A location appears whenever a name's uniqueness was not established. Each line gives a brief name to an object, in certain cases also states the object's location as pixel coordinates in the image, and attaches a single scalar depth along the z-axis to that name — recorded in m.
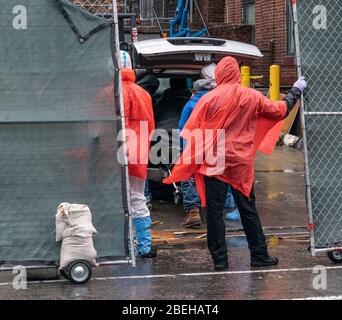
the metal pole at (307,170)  14.22
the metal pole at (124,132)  13.54
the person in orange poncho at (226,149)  14.45
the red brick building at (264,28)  33.28
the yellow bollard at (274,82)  31.81
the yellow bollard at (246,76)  32.22
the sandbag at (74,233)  13.15
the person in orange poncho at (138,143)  14.98
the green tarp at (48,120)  13.28
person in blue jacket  17.72
